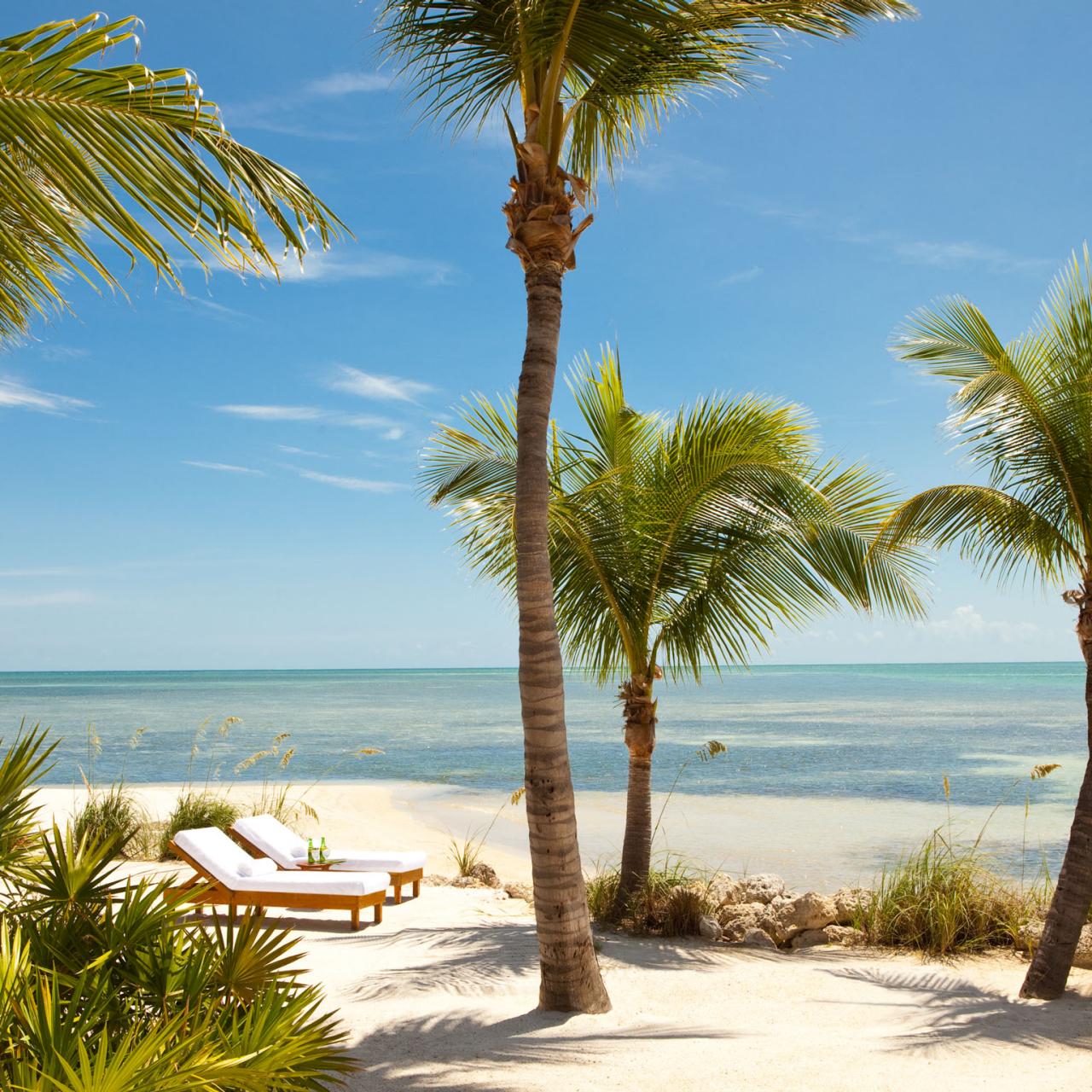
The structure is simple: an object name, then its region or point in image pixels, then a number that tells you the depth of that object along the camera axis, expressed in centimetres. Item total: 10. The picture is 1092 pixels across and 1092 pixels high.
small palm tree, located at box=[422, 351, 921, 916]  777
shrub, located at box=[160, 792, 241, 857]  1059
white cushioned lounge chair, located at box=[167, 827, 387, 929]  787
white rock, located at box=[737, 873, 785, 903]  856
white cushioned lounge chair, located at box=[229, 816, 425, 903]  897
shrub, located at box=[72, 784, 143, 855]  985
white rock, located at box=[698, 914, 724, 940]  781
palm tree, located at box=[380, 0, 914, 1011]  518
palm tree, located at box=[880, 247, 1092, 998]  622
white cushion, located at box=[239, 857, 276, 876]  840
